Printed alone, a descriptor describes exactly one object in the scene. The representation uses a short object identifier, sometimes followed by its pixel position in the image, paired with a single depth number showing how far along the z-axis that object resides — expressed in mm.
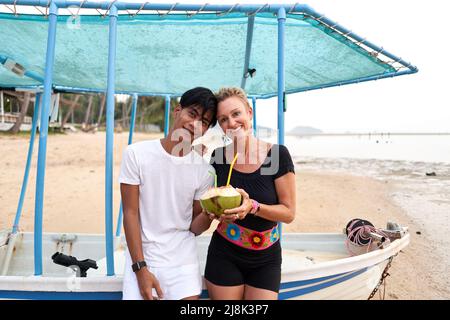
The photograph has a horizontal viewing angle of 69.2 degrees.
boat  2248
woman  1893
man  1835
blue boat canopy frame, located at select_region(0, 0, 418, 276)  2361
